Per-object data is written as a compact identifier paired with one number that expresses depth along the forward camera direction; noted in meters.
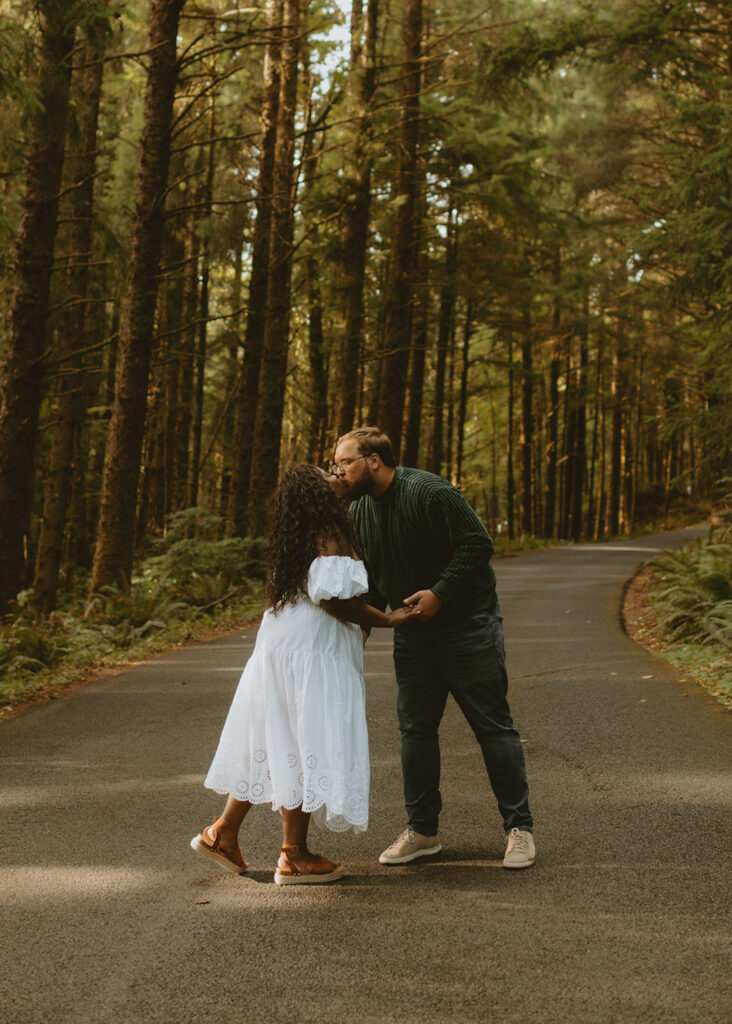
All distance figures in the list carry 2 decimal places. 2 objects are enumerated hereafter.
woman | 4.12
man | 4.47
